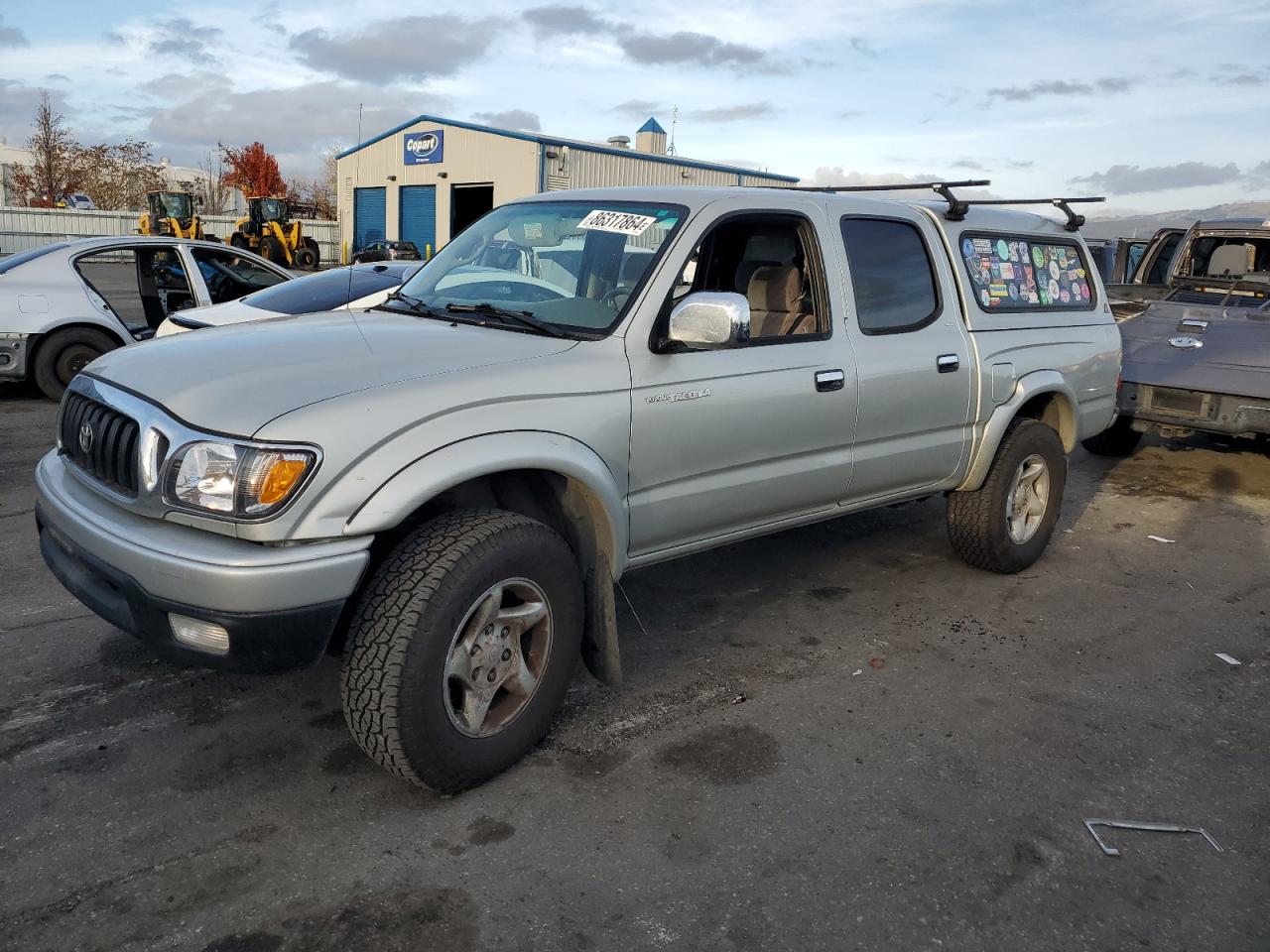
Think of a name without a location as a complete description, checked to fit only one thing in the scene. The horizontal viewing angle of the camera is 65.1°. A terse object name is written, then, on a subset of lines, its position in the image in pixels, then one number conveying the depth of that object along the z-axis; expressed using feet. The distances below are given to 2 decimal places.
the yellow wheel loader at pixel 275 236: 100.68
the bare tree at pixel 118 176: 173.47
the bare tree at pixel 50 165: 159.53
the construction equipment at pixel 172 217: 101.96
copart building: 105.91
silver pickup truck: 8.70
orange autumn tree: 199.52
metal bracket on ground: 9.85
